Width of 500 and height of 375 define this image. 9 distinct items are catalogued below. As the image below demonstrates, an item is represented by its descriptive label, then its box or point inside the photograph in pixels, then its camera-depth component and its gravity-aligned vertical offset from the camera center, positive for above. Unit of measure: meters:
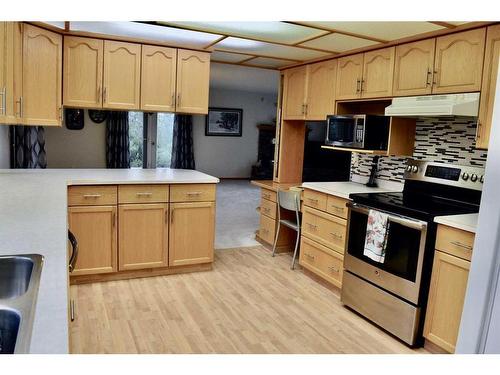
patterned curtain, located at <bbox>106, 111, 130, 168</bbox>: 7.57 -0.29
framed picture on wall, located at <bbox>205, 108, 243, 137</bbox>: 9.69 +0.20
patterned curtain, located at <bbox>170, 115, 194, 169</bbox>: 9.10 -0.32
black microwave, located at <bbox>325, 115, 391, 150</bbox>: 3.29 +0.06
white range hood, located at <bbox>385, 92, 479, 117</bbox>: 2.50 +0.24
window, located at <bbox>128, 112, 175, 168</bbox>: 8.02 -0.27
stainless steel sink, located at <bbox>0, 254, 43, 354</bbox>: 0.93 -0.49
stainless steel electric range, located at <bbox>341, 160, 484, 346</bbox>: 2.50 -0.66
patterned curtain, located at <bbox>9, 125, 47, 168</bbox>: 5.40 -0.37
